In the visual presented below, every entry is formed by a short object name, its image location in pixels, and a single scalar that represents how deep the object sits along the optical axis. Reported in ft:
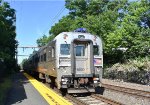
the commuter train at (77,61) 23.40
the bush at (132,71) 37.41
